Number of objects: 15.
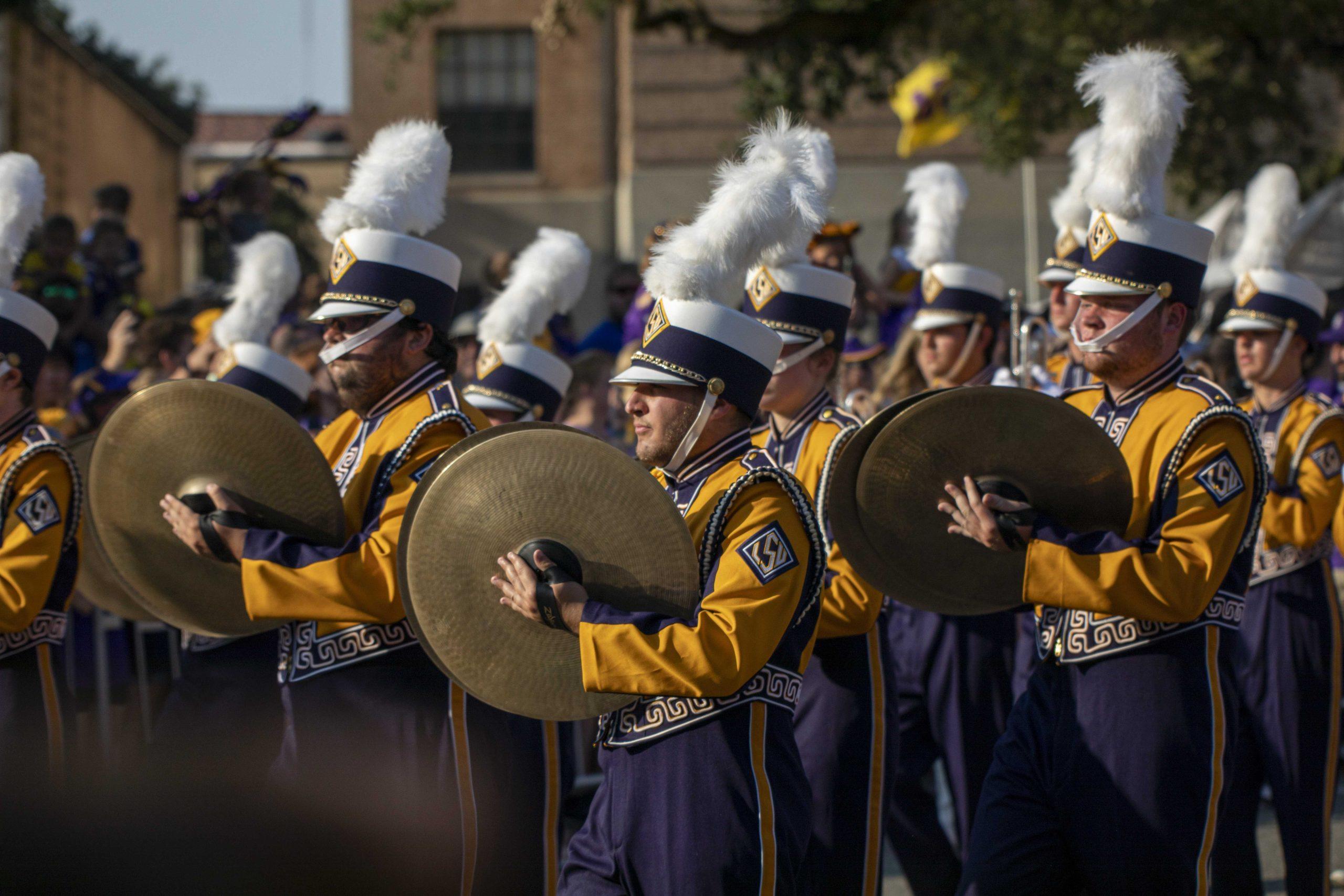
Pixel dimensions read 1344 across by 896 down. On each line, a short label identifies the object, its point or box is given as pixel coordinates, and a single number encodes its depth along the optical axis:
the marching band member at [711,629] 6.63
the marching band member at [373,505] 8.28
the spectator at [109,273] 22.66
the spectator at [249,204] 22.77
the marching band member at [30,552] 9.37
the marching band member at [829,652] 9.52
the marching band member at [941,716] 11.15
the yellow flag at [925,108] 30.09
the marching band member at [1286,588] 10.62
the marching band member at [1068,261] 12.49
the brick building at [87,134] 43.47
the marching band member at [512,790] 8.87
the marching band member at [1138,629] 7.48
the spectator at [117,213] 23.41
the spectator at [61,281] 20.45
